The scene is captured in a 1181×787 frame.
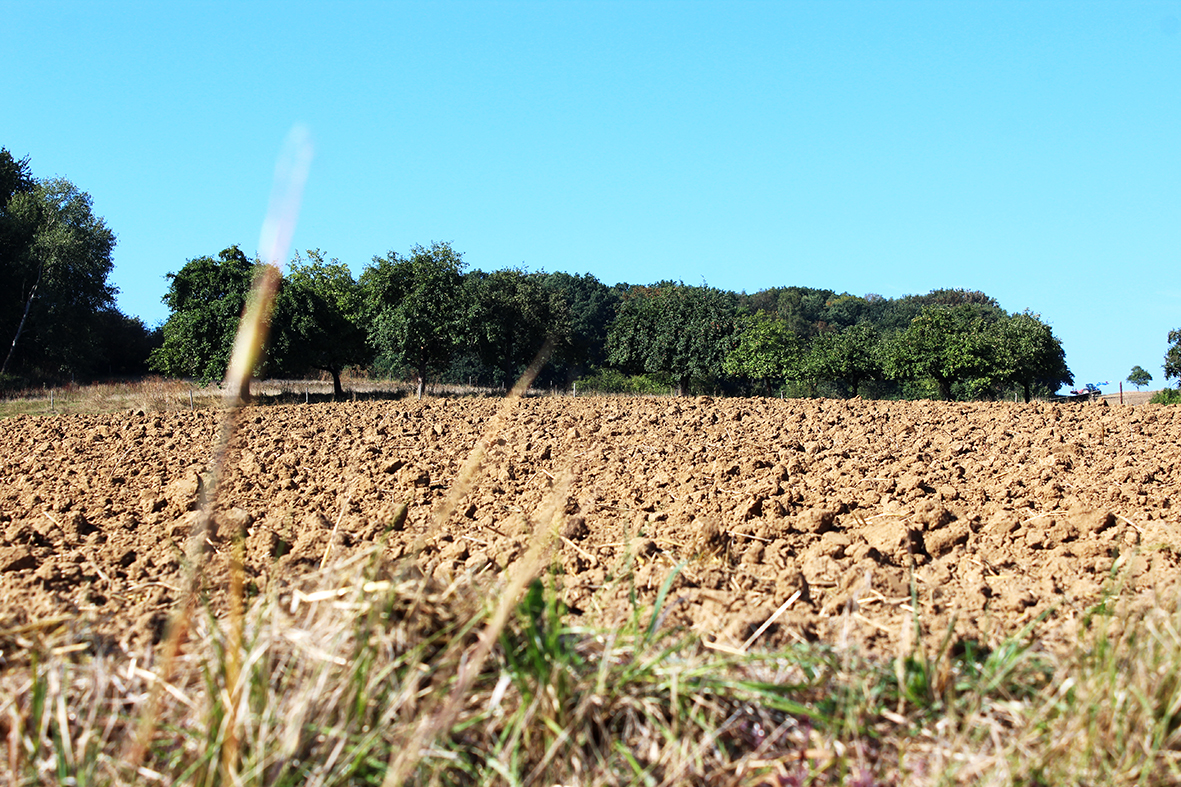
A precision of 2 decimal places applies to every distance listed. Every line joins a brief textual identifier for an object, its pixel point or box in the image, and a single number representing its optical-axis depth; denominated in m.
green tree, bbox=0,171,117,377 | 37.22
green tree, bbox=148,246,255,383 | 27.47
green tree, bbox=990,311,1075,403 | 36.34
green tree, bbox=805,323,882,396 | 42.34
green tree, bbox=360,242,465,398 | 34.19
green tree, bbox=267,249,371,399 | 28.92
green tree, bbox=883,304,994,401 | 35.75
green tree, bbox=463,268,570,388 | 41.72
